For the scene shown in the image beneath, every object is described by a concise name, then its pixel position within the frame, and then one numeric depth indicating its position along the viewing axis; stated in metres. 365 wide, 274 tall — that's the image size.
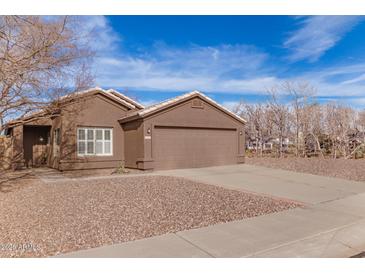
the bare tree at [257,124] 25.55
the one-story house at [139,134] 13.87
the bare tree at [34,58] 7.99
